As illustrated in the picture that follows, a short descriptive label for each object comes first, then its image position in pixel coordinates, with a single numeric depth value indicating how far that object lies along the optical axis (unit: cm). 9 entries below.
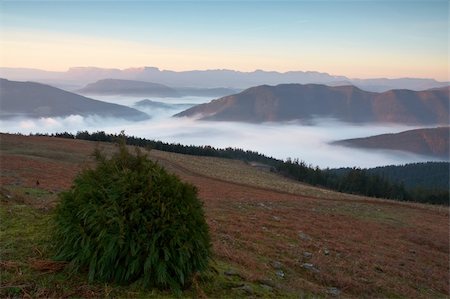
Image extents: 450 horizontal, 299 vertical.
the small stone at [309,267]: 970
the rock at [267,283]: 674
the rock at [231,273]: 665
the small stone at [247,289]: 604
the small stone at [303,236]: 1386
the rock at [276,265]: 893
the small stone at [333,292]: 796
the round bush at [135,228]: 531
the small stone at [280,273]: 829
